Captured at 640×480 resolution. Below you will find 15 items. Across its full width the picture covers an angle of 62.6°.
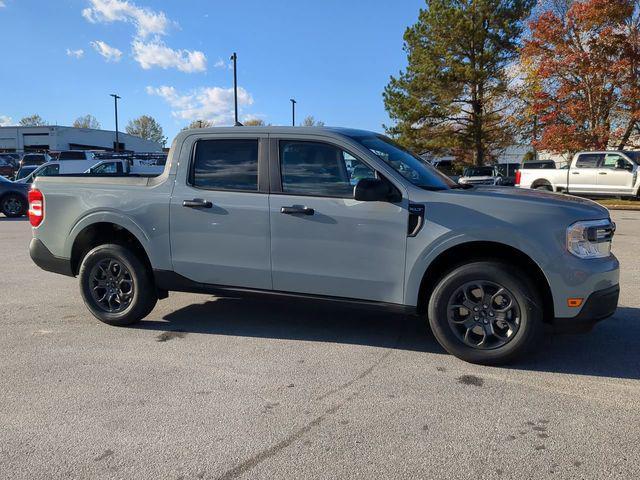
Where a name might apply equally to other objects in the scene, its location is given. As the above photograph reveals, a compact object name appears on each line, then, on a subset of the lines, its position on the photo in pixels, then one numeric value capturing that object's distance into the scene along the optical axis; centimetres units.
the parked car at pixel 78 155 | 3092
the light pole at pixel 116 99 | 6400
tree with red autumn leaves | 2134
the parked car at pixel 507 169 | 3273
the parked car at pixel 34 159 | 3910
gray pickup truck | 391
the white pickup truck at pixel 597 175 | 1878
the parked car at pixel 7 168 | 3710
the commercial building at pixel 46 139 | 7094
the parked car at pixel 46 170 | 1976
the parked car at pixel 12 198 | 1608
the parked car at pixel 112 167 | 2164
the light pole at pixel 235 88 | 2827
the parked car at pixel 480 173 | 2727
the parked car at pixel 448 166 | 3738
